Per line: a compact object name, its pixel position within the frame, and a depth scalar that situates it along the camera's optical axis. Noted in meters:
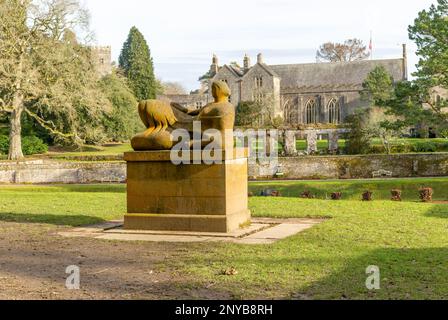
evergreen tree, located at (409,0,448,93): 29.11
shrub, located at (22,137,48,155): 48.47
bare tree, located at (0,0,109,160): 39.22
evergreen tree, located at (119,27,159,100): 71.12
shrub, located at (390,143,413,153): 45.63
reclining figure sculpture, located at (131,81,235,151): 11.85
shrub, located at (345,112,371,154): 44.94
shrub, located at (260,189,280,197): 24.70
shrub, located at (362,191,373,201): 21.45
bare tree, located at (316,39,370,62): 98.00
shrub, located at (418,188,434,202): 22.34
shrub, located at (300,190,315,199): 23.63
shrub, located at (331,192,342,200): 21.81
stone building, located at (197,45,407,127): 83.50
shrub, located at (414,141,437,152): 46.00
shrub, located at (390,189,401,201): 22.39
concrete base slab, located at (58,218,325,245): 11.16
